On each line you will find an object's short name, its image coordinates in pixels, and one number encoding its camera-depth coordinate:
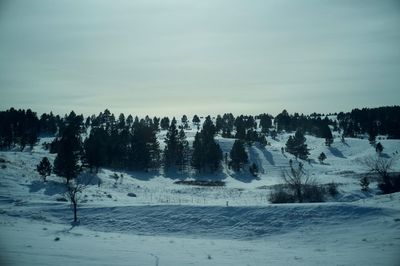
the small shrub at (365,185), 52.19
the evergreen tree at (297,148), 110.56
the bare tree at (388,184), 49.96
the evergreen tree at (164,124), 167.70
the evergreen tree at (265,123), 160.59
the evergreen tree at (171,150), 96.25
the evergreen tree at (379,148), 110.53
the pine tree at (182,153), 97.12
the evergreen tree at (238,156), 94.38
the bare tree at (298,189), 43.69
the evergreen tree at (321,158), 107.56
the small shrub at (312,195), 45.19
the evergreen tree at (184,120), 183.18
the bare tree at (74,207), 33.97
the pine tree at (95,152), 70.81
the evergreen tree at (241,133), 115.88
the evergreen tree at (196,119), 182.75
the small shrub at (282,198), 44.13
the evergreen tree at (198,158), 92.56
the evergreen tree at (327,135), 129.12
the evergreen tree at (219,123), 148.73
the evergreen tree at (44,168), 54.94
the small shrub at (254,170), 90.28
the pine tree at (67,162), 55.47
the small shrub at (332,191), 49.36
